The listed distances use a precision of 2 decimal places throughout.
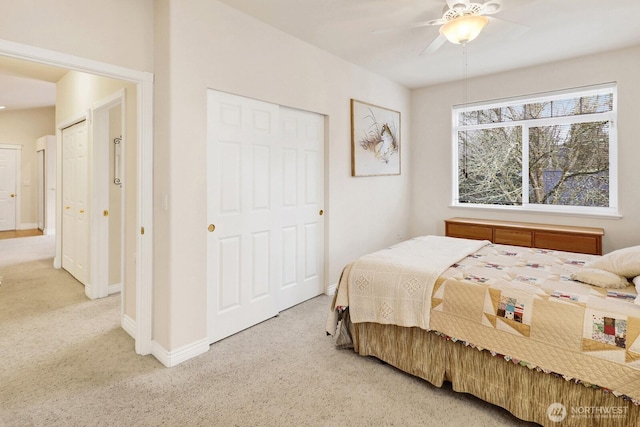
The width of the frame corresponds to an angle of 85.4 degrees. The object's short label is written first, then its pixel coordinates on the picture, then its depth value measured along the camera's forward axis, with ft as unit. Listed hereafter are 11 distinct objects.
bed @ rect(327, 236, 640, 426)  5.04
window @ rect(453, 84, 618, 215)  12.39
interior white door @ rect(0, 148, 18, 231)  24.88
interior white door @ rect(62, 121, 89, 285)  12.72
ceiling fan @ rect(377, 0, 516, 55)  7.48
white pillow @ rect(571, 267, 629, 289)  6.12
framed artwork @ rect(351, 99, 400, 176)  12.99
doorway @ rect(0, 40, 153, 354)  7.84
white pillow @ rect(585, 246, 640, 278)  6.27
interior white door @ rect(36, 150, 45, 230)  25.54
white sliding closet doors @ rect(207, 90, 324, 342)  8.76
